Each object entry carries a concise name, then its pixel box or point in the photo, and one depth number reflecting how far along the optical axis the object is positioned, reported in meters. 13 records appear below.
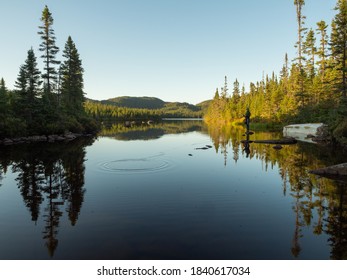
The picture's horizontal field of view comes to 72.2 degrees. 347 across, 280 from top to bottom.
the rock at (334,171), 16.36
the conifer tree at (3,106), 36.56
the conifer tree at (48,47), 48.72
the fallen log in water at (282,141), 34.52
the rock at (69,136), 45.01
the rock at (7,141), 35.77
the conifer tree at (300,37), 50.69
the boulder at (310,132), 36.28
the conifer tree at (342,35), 36.08
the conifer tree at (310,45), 60.59
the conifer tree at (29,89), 41.78
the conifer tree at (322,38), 52.50
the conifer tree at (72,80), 56.55
